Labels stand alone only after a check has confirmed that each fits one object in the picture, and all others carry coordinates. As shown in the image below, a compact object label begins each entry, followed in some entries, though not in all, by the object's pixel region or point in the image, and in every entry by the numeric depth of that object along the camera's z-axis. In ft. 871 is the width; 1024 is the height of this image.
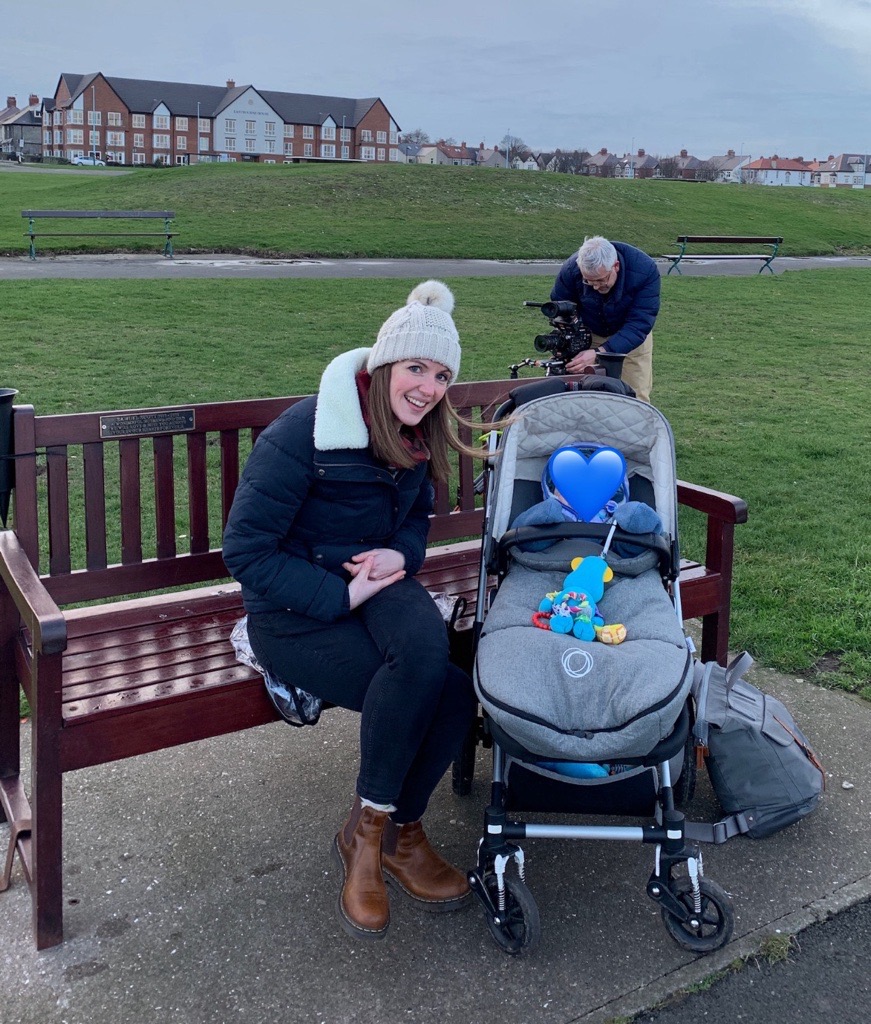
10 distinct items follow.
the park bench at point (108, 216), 64.18
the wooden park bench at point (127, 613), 9.55
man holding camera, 20.59
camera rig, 20.20
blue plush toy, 10.14
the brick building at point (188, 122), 358.23
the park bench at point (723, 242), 77.38
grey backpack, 11.50
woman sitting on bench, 9.94
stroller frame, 9.59
